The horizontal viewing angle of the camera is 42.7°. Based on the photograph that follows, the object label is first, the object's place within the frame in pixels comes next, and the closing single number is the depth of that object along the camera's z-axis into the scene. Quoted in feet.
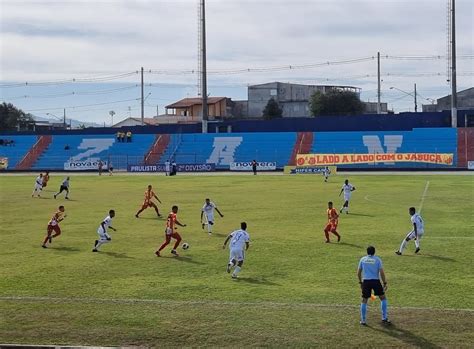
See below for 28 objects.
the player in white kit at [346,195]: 109.29
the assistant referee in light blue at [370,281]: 45.24
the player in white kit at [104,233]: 75.15
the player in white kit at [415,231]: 69.72
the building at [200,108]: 401.29
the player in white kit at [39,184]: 151.53
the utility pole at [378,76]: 328.29
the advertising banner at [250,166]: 263.29
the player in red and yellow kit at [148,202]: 107.96
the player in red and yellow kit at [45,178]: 159.04
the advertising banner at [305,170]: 236.63
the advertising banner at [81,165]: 278.22
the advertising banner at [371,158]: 244.63
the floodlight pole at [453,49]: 242.17
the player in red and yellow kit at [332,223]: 78.74
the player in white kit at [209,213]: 88.38
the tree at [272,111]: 371.15
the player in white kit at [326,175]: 188.83
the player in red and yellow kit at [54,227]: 79.46
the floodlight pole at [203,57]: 264.11
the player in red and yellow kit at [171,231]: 71.51
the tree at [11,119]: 394.46
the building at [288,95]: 401.90
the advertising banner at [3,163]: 285.60
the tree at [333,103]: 355.36
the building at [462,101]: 354.54
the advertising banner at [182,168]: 264.11
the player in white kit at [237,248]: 60.13
